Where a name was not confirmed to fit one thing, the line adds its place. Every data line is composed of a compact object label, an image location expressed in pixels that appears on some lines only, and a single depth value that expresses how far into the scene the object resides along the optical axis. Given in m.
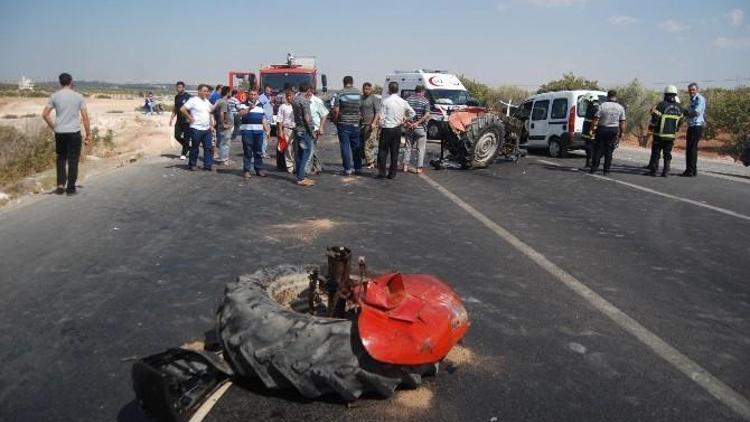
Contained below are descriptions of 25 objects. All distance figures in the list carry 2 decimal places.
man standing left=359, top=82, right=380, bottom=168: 12.37
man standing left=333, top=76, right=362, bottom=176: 12.07
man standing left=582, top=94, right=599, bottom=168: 13.70
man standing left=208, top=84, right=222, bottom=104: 16.61
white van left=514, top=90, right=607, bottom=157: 16.45
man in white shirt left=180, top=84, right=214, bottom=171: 12.16
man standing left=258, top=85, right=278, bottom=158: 13.58
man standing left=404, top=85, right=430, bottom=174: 12.68
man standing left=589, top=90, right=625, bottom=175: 12.61
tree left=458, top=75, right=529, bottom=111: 43.09
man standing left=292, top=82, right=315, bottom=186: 10.90
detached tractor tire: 3.12
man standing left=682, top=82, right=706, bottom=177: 12.67
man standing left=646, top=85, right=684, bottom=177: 12.41
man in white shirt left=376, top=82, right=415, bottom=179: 11.57
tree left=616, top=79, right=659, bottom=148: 28.61
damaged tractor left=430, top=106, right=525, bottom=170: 13.32
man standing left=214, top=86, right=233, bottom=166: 14.05
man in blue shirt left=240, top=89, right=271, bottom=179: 11.52
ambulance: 20.78
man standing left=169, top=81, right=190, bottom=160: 14.07
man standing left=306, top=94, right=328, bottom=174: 11.23
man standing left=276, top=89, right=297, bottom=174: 12.01
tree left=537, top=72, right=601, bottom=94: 32.87
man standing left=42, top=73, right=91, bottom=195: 9.37
